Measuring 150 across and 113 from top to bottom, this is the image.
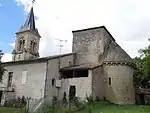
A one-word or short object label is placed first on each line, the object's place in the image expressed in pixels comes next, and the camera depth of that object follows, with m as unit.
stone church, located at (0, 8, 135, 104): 17.66
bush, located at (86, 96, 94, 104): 16.42
